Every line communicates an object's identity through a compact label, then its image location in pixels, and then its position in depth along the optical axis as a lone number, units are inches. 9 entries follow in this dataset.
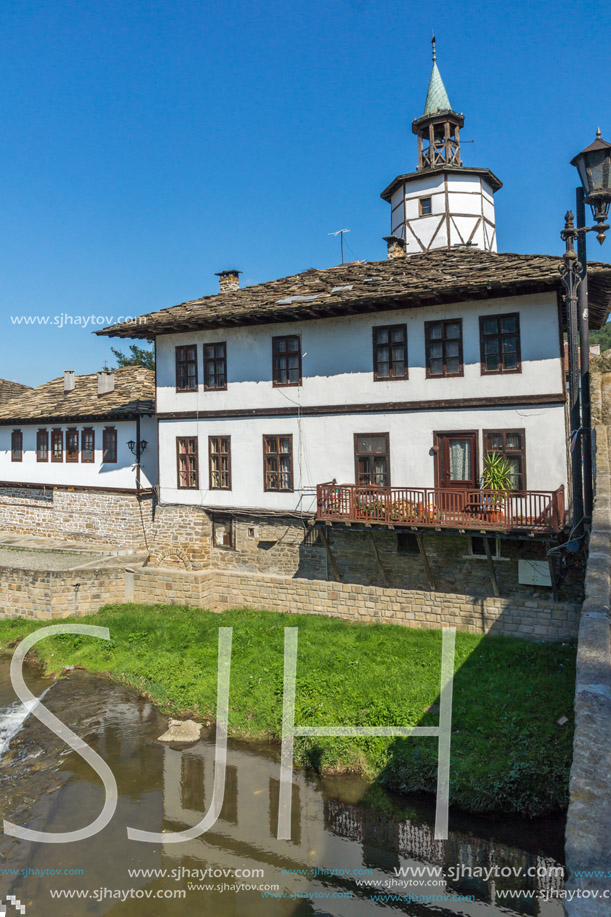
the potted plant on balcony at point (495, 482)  571.2
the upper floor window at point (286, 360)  714.2
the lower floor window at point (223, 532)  769.6
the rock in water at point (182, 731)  503.0
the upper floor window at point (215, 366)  759.7
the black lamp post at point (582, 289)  315.3
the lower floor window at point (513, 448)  589.6
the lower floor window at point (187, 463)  782.5
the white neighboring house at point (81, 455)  894.4
